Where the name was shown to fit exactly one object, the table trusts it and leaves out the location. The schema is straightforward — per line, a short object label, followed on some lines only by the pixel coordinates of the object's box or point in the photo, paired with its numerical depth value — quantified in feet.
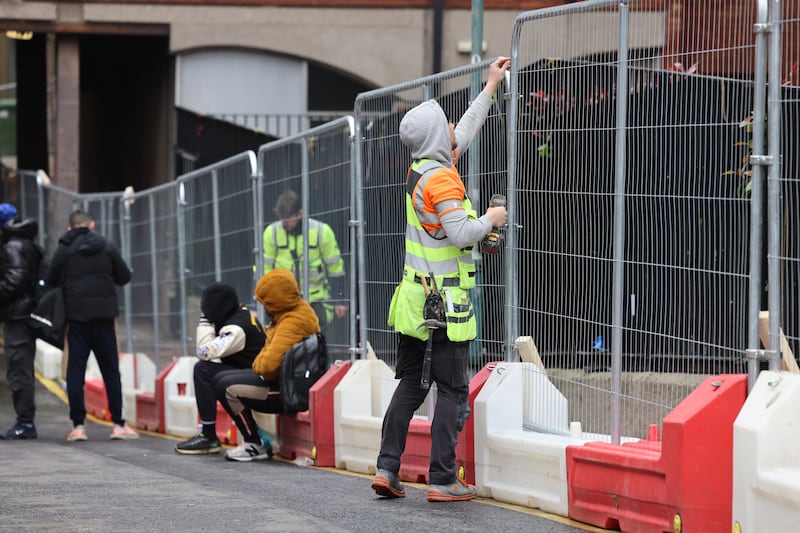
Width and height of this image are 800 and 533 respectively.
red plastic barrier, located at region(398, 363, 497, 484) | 48.32
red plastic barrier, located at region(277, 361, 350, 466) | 59.67
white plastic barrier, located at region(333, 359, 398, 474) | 57.47
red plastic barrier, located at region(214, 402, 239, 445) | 72.43
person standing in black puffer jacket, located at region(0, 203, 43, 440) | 78.59
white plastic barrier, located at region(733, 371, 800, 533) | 34.91
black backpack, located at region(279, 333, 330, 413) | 61.21
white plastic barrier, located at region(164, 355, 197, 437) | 80.28
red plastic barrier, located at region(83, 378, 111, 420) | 94.02
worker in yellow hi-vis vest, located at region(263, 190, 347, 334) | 63.51
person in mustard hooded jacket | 61.31
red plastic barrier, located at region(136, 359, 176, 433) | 84.17
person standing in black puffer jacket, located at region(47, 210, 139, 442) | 76.28
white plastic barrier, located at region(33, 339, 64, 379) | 110.93
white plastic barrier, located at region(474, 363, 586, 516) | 44.88
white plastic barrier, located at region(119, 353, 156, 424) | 92.53
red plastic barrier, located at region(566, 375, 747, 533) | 36.99
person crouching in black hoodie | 66.18
